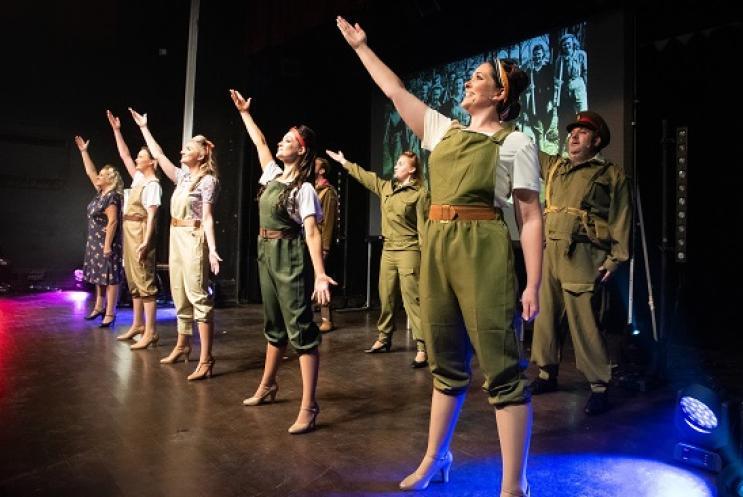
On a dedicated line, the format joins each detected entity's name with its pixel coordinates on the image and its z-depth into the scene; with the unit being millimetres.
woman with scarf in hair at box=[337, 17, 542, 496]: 1867
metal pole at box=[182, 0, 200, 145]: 8055
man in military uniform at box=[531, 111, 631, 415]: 3307
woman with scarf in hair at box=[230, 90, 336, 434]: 2840
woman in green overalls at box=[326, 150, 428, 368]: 4477
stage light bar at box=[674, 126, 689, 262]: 3717
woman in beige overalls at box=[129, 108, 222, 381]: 3768
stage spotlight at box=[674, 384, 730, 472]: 2283
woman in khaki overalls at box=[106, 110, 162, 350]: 4445
